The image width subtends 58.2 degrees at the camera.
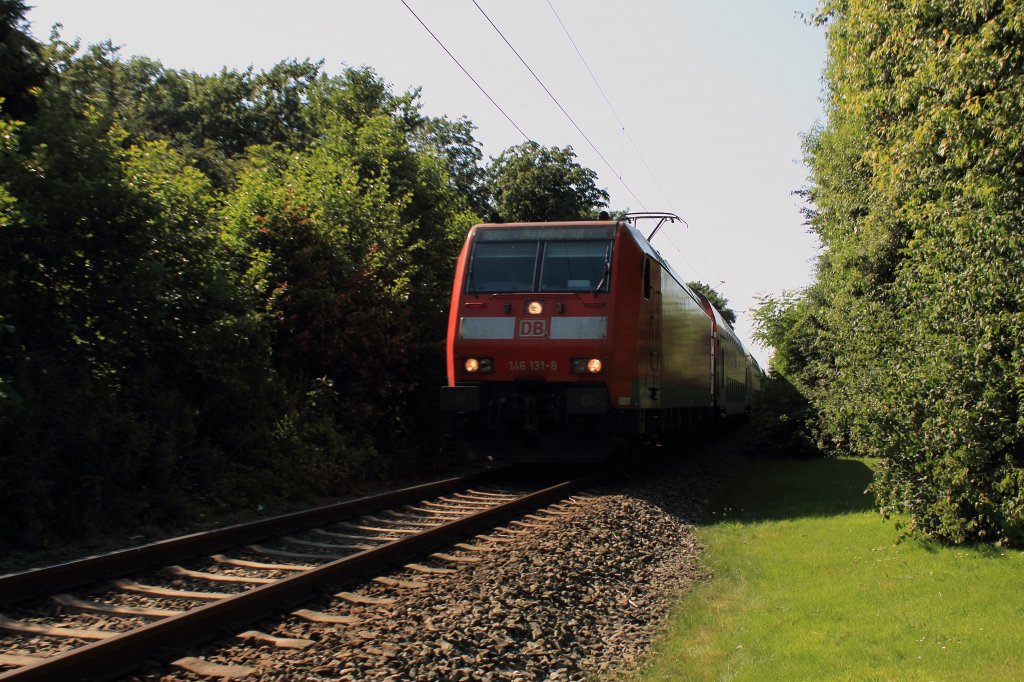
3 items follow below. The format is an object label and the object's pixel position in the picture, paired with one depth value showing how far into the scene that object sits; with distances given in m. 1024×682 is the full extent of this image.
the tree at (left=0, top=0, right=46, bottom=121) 18.55
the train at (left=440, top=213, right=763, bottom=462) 12.53
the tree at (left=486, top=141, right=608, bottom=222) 36.91
